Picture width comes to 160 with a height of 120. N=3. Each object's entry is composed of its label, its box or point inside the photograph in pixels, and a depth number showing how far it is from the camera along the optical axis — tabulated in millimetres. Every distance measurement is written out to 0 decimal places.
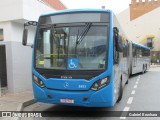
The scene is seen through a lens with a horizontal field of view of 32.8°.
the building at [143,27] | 57094
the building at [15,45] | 11461
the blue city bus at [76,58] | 7129
